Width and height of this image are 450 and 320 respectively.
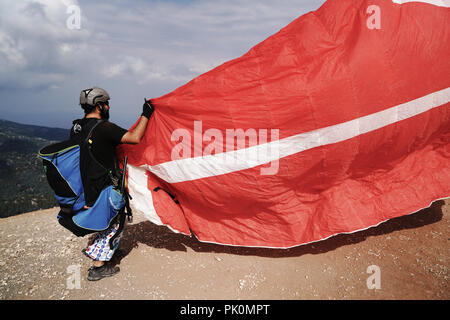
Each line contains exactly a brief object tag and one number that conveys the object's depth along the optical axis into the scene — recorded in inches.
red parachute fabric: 121.7
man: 119.6
